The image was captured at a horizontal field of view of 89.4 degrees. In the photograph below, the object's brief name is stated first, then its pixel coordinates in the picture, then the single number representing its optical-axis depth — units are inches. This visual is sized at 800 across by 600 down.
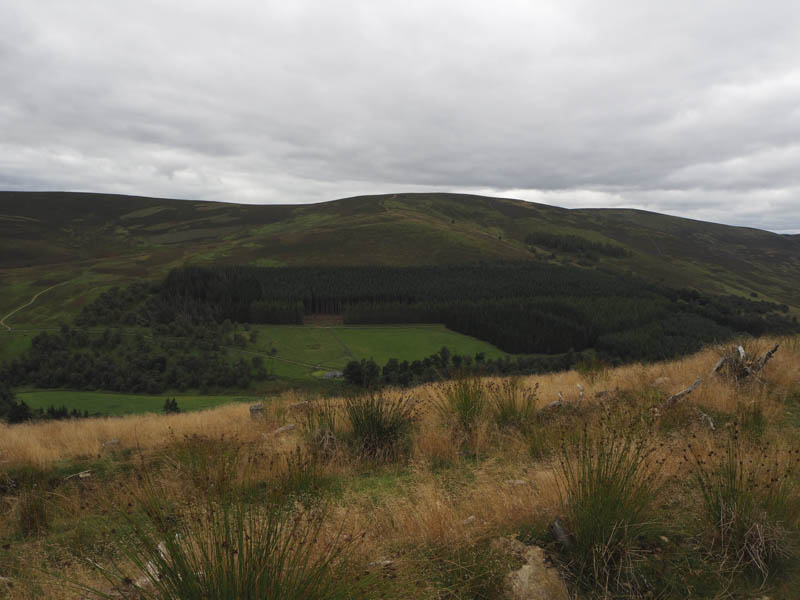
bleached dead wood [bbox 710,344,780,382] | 358.6
